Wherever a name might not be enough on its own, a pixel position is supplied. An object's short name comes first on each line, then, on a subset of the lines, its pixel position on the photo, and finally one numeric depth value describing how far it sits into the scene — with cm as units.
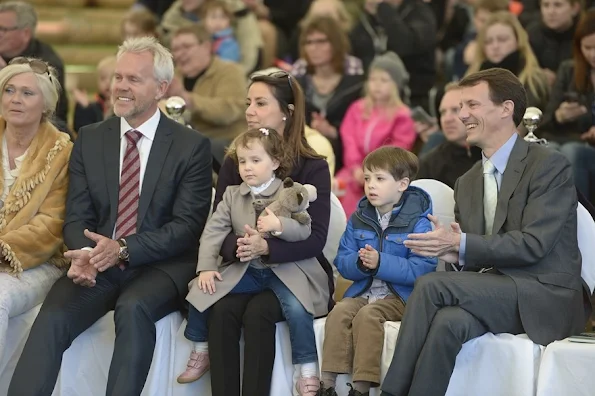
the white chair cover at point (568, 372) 886
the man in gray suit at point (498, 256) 895
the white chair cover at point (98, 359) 1004
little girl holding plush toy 962
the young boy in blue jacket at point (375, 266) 933
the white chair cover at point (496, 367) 900
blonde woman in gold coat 1023
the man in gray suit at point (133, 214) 976
